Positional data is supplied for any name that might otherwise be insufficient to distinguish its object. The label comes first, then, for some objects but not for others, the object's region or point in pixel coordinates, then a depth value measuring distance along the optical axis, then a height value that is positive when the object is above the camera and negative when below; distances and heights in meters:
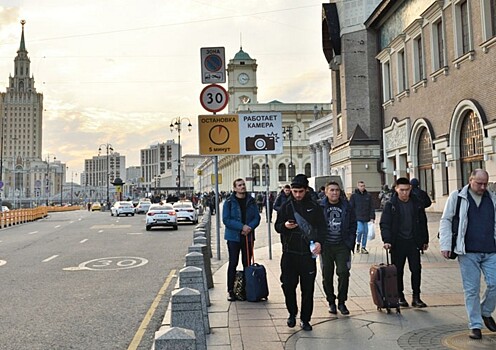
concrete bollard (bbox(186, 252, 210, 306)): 8.01 -0.88
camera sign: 13.52 +1.77
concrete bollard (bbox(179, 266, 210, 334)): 6.72 -0.98
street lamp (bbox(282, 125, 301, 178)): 93.49 +11.97
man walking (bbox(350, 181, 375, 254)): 14.50 -0.27
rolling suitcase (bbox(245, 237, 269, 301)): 8.41 -1.32
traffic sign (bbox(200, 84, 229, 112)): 12.61 +2.53
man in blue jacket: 8.80 -0.35
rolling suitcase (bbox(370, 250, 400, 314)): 7.24 -1.24
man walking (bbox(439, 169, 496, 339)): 6.07 -0.54
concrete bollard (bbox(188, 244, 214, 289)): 8.92 -1.05
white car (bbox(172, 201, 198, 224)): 32.75 -0.62
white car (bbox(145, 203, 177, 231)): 26.91 -0.73
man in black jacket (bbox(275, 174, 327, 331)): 6.61 -0.57
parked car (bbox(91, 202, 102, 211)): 74.19 -0.39
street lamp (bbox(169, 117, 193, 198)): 53.14 +7.96
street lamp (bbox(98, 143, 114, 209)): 79.53 +8.66
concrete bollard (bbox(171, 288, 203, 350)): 5.19 -1.08
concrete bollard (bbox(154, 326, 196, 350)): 3.50 -0.92
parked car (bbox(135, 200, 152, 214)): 52.92 -0.40
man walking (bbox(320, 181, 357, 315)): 7.57 -0.64
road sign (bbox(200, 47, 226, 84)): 12.80 +3.38
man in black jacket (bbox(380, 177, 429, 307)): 7.71 -0.52
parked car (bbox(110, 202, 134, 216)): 47.75 -0.41
